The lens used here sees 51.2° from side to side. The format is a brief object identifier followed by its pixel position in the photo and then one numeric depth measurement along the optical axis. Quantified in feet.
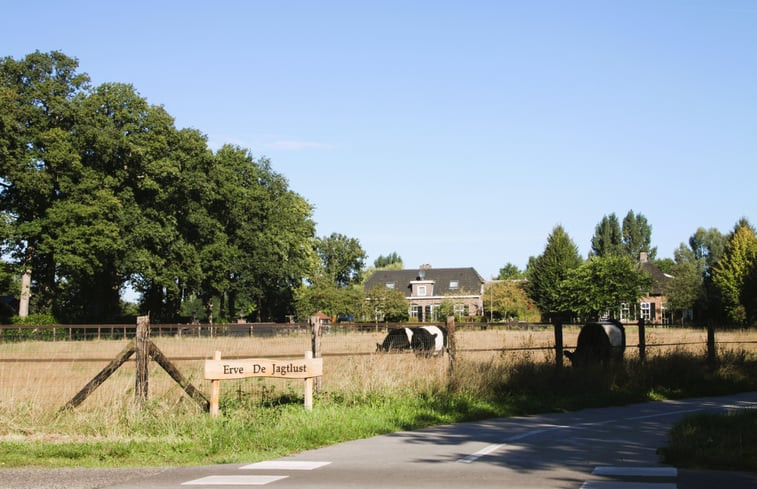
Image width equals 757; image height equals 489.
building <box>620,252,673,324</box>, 294.39
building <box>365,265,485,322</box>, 333.42
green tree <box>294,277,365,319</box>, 278.05
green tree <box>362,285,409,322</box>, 279.69
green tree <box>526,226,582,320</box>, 276.21
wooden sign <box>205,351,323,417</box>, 41.40
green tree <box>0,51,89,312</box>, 158.81
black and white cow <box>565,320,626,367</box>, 68.13
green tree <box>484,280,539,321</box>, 299.99
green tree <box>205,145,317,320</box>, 217.97
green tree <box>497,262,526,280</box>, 550.98
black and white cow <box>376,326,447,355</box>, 88.22
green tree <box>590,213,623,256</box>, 433.48
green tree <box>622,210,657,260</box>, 449.89
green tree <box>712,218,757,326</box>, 224.25
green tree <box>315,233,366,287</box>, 410.10
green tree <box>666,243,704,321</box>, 260.74
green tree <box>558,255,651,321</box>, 226.38
